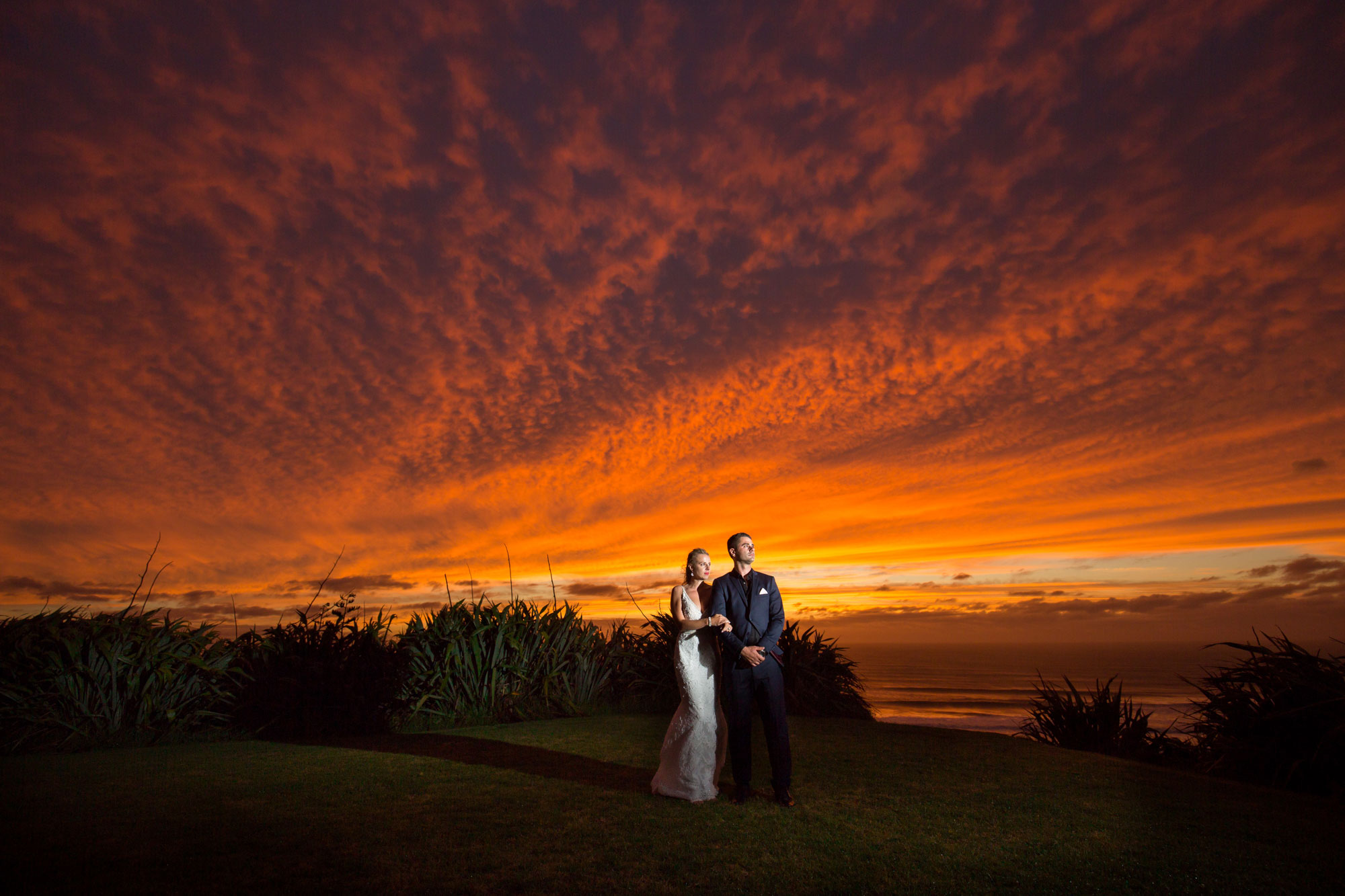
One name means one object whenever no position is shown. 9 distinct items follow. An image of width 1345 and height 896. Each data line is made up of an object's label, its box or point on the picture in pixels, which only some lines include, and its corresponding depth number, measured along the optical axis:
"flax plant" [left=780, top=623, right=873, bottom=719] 11.26
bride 5.21
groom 5.14
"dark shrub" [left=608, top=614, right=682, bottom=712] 11.17
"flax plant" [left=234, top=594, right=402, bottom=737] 8.98
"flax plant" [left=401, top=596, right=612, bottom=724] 9.84
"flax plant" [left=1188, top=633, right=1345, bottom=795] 6.50
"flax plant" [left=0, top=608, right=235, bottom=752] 7.78
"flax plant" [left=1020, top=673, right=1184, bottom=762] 8.71
